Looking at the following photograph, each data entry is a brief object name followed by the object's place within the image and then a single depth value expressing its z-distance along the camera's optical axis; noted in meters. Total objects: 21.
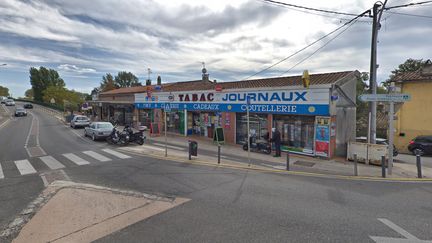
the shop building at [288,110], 13.63
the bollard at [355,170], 9.89
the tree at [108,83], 73.29
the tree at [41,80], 83.25
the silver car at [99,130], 18.73
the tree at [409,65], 36.00
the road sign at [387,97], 10.01
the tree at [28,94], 113.24
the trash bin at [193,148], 12.52
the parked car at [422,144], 18.20
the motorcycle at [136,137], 16.97
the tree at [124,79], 82.50
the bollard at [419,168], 9.69
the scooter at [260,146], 14.91
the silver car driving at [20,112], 46.00
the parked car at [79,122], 28.20
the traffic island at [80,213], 4.76
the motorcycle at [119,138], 16.65
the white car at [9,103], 71.72
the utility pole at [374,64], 12.34
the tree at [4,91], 112.73
